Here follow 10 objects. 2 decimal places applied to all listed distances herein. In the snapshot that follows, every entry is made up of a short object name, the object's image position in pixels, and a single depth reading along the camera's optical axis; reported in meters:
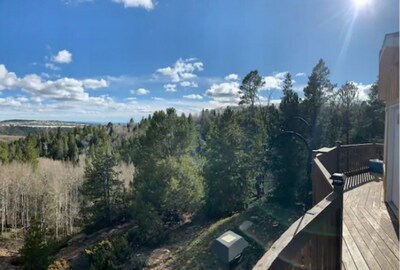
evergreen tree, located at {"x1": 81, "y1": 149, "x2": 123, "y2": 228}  20.09
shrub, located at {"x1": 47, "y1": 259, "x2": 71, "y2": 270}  13.30
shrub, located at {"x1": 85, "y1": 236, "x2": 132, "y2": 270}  12.33
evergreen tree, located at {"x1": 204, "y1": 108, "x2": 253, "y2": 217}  15.30
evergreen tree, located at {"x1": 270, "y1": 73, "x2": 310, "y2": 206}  14.12
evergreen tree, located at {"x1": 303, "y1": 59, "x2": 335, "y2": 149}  17.43
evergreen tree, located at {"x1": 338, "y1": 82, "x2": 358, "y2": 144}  21.80
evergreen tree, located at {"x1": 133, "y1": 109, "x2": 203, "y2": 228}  16.12
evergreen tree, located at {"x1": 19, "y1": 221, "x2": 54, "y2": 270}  12.96
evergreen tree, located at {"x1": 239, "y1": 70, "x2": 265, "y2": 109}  22.02
